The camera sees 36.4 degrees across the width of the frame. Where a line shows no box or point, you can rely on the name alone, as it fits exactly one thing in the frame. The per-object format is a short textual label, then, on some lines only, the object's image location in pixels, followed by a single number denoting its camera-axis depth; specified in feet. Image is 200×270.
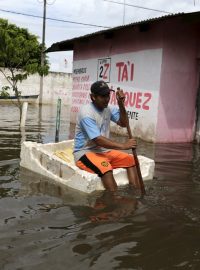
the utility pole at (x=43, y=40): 77.41
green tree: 35.22
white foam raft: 13.09
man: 12.85
